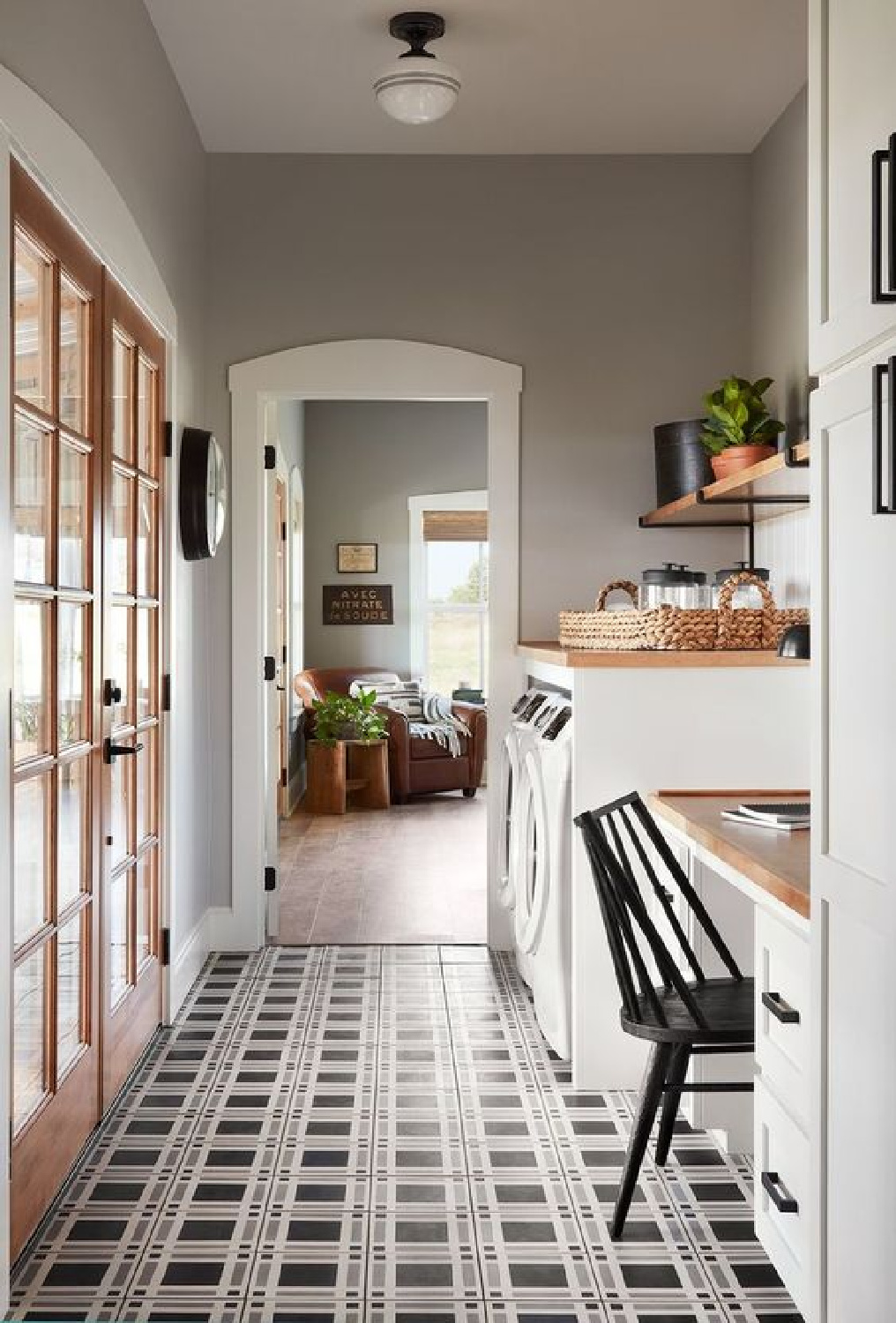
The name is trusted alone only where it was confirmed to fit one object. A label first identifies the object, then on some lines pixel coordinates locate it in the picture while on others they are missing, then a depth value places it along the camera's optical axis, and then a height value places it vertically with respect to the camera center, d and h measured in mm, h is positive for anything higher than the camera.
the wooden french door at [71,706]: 2367 -175
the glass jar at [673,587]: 3727 +123
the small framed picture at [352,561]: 9484 +509
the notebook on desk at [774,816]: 2379 -375
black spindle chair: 2338 -760
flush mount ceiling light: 3553 +1620
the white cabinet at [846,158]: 1461 +598
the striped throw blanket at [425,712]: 8375 -590
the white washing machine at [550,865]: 3344 -663
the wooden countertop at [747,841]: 1924 -395
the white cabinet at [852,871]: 1464 -307
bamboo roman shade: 9562 +788
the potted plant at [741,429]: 3871 +637
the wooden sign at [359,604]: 9453 +176
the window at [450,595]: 9547 +249
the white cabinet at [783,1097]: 1985 -793
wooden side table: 7855 -970
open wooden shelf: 3467 +422
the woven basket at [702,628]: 3275 -2
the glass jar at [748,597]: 3434 +84
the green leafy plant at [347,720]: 8000 -605
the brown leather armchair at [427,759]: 8281 -901
